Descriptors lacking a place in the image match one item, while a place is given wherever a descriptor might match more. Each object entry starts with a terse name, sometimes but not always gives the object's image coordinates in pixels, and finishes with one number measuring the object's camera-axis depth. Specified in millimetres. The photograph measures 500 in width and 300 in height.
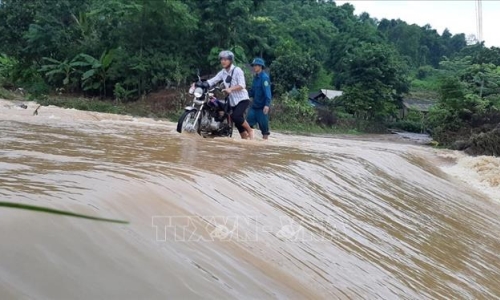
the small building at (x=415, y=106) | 32594
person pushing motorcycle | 7178
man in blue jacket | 8109
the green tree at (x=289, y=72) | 27578
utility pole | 23516
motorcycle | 7074
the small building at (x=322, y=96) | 30594
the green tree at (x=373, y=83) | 27688
